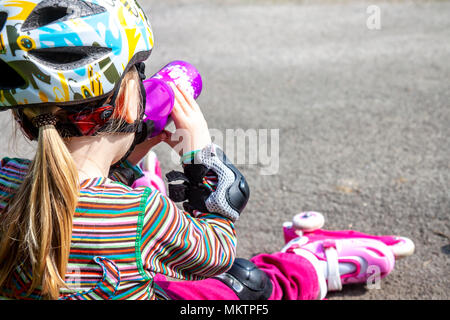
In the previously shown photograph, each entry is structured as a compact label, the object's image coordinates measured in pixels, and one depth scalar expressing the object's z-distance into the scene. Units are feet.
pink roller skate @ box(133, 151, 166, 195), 8.69
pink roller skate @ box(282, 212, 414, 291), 7.89
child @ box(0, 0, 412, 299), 4.62
